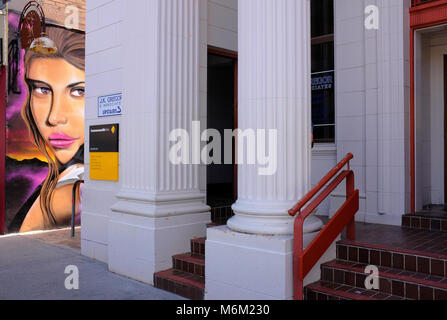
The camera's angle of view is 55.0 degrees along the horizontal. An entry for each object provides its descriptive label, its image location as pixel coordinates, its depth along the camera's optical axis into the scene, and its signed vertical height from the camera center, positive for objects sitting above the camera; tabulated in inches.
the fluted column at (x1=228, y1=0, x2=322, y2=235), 168.9 +23.5
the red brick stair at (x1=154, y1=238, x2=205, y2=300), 192.1 -52.7
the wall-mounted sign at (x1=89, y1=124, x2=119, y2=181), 253.8 +8.2
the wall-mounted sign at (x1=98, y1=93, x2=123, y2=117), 253.3 +36.7
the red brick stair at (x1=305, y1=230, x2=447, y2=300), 152.5 -41.3
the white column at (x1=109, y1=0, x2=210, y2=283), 218.8 +12.7
